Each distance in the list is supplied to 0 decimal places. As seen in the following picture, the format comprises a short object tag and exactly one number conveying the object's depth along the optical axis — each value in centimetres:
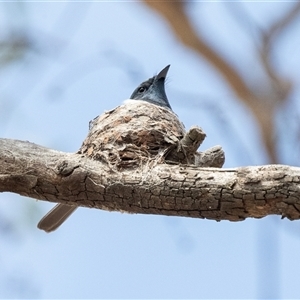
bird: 603
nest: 553
